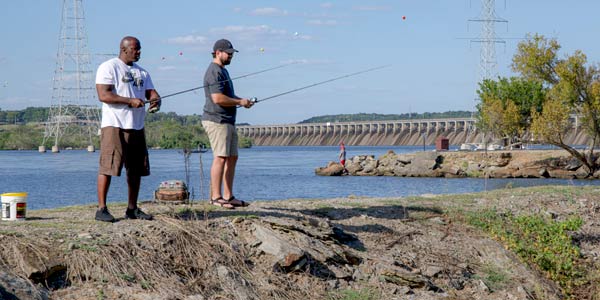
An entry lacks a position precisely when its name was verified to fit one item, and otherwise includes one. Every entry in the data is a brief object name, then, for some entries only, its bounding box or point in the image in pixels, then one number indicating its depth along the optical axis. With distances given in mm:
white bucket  8719
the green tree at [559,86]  42281
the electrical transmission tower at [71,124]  92038
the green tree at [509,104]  51906
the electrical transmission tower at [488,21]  69562
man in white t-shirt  8547
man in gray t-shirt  9953
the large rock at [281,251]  8375
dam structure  132125
